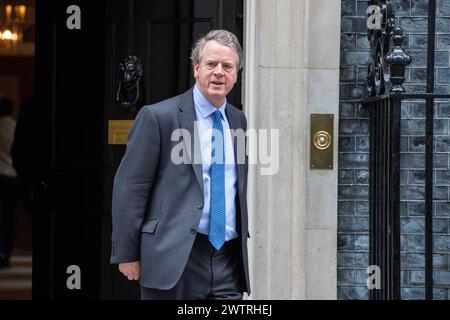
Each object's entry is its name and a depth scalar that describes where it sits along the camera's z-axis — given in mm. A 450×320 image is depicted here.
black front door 14617
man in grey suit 9680
